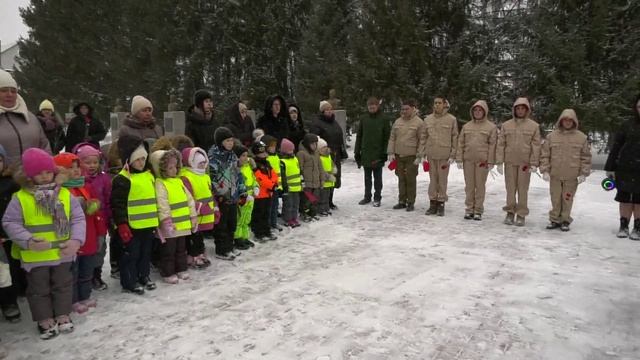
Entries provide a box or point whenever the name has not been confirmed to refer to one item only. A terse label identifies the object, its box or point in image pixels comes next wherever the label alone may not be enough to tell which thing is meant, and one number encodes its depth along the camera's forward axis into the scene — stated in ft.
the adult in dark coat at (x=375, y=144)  30.40
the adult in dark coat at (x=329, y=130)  29.53
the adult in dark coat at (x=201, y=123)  22.26
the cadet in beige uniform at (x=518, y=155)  24.98
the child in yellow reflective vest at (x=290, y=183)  24.40
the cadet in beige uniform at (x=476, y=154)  26.25
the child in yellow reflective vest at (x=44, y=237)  12.46
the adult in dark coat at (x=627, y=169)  22.24
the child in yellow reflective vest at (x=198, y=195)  17.87
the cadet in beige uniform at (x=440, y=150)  27.73
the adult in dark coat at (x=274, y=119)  26.58
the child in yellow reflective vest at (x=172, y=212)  16.31
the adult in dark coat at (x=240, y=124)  24.53
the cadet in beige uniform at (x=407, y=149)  28.84
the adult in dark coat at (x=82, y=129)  32.27
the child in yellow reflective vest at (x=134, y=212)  15.17
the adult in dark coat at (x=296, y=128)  27.78
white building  162.12
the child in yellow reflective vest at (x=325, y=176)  27.17
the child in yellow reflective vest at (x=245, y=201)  20.53
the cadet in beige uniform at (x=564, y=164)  23.72
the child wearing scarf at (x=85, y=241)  14.08
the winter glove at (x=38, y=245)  12.34
